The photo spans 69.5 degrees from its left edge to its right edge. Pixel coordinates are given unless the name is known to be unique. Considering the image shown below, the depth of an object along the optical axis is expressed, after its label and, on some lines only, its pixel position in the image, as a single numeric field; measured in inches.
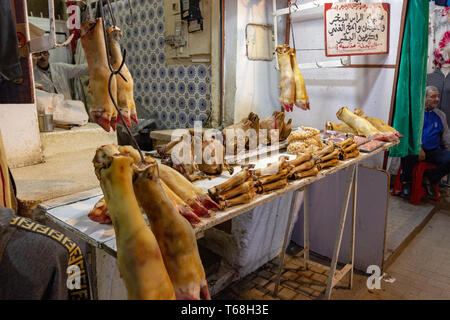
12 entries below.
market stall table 48.9
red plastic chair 204.7
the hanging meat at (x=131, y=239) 32.5
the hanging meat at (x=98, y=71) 54.2
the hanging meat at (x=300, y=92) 116.7
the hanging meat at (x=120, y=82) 57.1
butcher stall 39.0
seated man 202.1
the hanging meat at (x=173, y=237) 37.4
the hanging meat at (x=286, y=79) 116.3
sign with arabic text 124.3
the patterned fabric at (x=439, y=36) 207.3
